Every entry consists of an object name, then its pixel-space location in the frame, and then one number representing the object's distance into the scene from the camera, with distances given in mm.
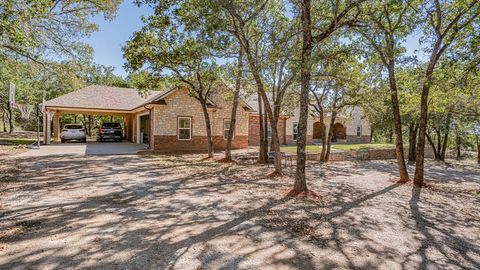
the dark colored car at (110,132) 24044
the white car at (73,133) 21984
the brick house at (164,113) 18422
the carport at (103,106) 20828
